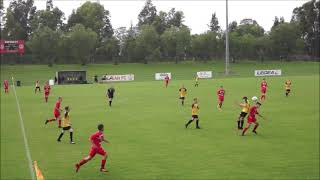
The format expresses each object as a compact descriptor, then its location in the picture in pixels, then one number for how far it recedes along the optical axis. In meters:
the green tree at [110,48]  115.12
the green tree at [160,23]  131.50
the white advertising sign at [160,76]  81.03
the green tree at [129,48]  114.44
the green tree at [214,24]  145.00
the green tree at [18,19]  114.31
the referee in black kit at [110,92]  39.03
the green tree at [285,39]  120.00
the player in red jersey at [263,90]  40.66
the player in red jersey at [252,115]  23.37
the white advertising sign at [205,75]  81.44
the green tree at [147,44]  113.00
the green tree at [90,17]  120.75
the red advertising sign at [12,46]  73.38
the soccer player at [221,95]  35.17
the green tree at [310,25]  127.64
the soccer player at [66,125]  21.91
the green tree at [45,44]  103.81
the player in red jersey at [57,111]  25.75
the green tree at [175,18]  137.50
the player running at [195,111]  25.22
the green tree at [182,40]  115.12
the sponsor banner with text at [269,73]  84.56
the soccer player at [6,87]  56.88
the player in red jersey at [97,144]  16.19
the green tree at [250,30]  126.19
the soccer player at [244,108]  24.94
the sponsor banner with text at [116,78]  77.34
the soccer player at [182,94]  38.22
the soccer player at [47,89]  43.75
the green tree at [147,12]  141.50
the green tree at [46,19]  115.94
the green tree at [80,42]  105.25
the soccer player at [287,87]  43.38
